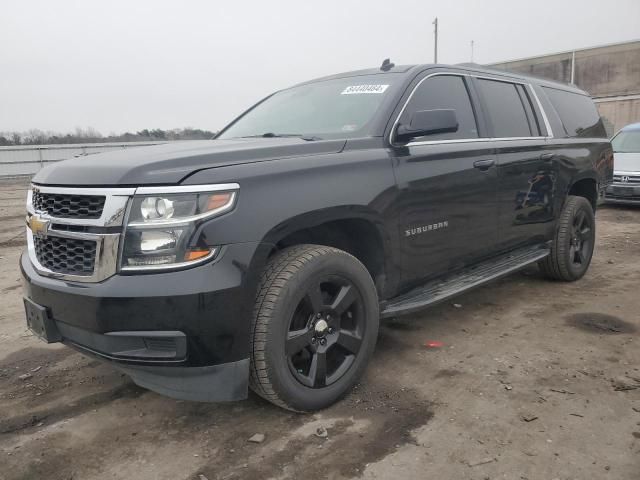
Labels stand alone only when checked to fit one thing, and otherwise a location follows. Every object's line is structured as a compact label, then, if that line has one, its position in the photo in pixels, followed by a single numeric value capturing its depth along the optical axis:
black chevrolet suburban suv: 2.26
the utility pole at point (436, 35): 31.74
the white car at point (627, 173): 10.01
